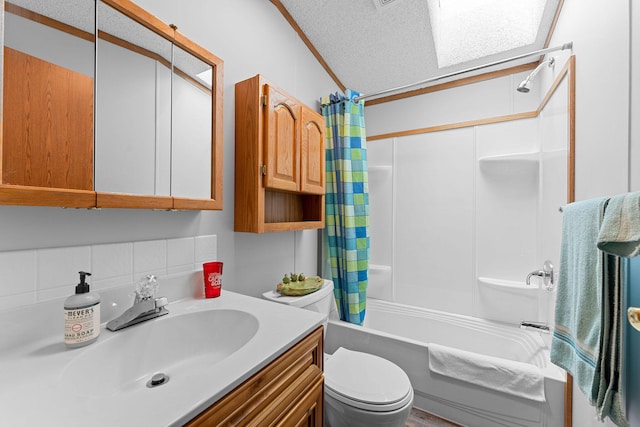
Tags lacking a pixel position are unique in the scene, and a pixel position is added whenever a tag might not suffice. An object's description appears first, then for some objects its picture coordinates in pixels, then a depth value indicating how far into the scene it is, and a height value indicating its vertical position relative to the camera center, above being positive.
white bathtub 1.33 -0.95
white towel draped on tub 1.31 -0.84
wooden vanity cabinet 0.55 -0.47
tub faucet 1.50 -0.66
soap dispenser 0.68 -0.28
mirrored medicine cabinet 0.67 +0.33
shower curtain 1.93 +0.08
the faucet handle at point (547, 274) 1.54 -0.36
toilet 1.09 -0.78
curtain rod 1.30 +0.86
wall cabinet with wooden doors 1.28 +0.32
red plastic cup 1.11 -0.29
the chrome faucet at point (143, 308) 0.81 -0.32
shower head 1.51 +0.76
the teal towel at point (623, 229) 0.56 -0.03
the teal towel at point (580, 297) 0.73 -0.26
